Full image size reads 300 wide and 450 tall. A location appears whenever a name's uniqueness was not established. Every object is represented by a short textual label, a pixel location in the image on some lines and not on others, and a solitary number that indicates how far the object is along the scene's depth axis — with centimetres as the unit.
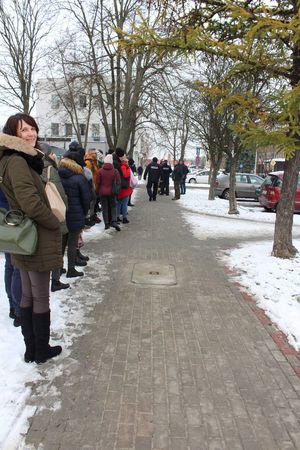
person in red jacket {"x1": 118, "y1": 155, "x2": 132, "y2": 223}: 1057
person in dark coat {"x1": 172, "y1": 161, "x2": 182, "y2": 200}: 1947
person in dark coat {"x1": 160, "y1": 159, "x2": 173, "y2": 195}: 1994
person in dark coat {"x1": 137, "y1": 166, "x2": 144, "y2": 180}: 4256
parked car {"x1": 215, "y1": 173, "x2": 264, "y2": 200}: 2097
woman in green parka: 313
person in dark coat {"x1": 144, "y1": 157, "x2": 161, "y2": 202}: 1644
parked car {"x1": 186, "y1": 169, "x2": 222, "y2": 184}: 4572
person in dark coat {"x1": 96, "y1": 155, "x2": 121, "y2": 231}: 936
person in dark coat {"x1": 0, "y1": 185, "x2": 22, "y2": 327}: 388
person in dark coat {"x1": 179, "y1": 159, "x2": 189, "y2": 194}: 1994
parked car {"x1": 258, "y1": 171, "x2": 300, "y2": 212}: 1561
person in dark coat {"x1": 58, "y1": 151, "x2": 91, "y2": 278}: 586
